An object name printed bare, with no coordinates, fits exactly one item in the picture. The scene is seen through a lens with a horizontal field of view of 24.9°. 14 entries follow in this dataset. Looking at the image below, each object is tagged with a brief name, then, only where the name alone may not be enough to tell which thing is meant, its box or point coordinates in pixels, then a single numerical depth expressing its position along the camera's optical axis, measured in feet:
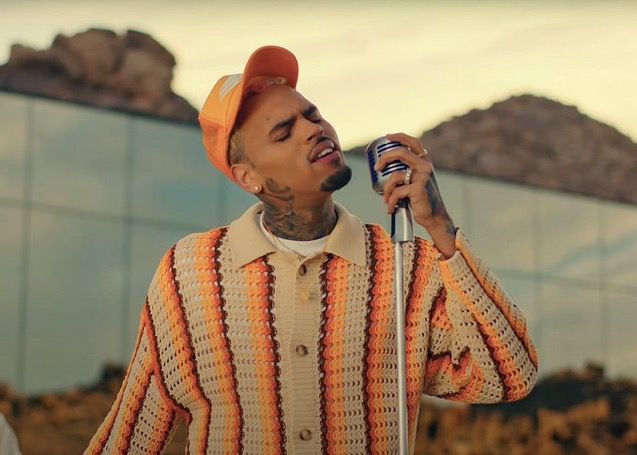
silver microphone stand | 9.12
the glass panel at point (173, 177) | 42.60
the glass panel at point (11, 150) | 40.24
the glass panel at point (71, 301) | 39.45
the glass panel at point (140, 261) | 41.60
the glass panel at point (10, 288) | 39.06
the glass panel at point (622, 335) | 52.31
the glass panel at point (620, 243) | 53.42
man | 9.99
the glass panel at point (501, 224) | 49.88
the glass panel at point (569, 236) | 51.78
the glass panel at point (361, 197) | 44.09
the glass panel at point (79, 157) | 40.68
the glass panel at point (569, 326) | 50.62
